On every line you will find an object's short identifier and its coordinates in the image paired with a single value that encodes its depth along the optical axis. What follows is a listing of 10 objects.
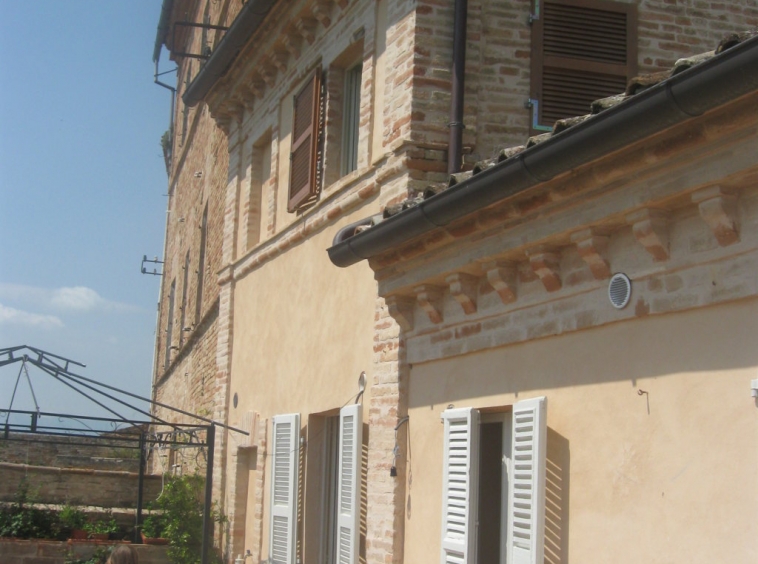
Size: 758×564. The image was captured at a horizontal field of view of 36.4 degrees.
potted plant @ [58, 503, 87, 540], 14.00
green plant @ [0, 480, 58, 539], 13.70
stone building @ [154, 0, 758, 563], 5.45
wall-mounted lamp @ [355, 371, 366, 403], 8.80
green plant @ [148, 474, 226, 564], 13.33
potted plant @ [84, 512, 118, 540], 13.98
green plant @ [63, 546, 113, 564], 13.24
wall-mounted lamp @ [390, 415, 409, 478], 7.88
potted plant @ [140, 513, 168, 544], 13.81
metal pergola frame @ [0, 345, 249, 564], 11.66
